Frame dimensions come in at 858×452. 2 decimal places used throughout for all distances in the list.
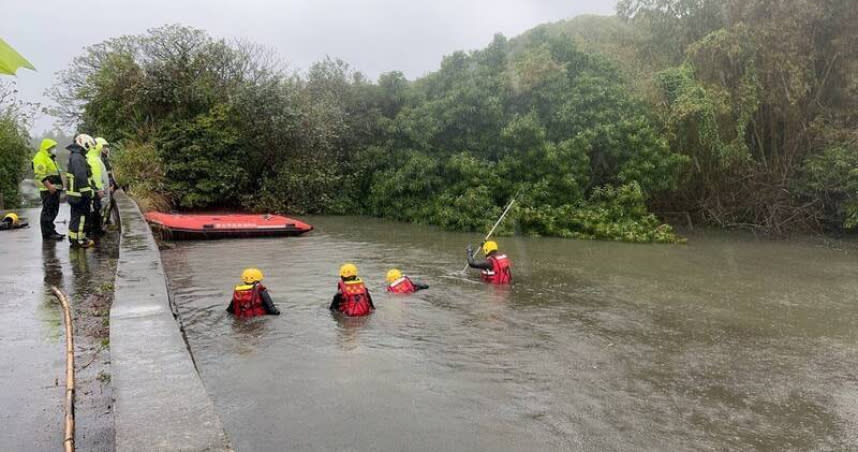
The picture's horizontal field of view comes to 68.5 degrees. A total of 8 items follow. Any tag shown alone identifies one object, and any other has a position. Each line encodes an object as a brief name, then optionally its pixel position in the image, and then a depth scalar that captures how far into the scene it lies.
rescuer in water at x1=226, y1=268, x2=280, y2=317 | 7.84
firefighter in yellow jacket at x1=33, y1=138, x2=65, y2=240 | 10.05
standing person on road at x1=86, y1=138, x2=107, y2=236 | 10.20
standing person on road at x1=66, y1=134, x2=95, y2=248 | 9.17
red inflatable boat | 14.36
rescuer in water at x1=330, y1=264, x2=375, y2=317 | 8.17
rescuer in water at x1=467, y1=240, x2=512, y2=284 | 10.59
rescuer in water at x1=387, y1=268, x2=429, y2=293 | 9.70
